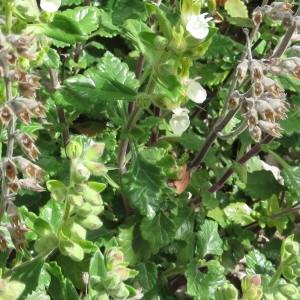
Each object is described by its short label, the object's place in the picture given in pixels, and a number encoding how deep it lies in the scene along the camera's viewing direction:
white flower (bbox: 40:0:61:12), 0.49
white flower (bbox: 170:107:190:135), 0.54
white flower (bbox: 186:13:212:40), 0.49
